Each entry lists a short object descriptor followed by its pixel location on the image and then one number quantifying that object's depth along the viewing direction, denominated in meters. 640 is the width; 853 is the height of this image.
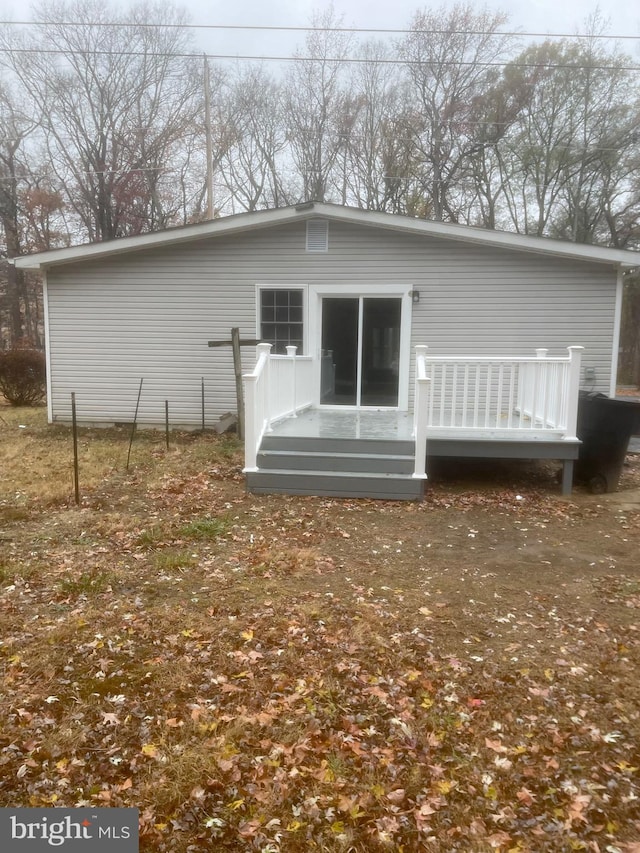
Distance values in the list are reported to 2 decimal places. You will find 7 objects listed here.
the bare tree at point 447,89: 20.08
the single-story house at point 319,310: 8.73
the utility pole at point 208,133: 17.03
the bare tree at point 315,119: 21.44
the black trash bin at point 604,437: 6.34
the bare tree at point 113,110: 21.64
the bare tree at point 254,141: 22.11
